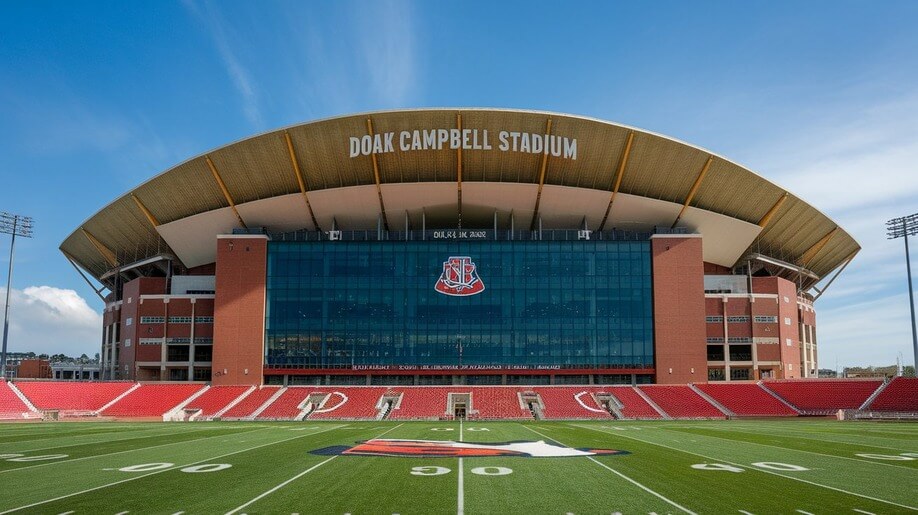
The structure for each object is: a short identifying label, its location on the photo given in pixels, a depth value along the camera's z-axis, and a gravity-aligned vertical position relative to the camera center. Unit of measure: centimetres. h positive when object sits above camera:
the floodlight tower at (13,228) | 7262 +1188
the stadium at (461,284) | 6981 +693
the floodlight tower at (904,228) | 7216 +1188
